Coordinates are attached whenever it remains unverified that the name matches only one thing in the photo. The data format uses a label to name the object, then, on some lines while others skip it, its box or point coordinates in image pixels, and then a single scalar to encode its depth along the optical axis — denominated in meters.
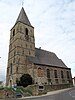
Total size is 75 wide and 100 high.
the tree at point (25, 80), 18.69
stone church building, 20.77
